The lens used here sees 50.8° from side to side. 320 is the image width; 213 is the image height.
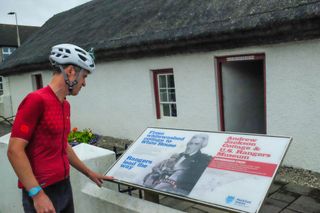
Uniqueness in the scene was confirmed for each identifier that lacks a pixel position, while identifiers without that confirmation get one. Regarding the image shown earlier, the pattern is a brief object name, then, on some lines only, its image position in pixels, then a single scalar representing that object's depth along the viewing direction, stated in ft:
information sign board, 7.95
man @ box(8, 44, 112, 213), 7.38
